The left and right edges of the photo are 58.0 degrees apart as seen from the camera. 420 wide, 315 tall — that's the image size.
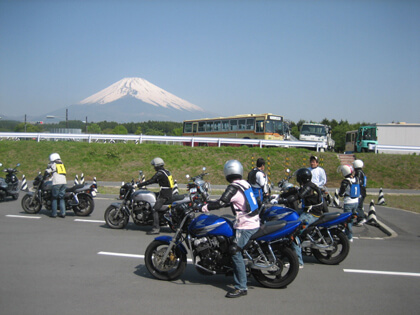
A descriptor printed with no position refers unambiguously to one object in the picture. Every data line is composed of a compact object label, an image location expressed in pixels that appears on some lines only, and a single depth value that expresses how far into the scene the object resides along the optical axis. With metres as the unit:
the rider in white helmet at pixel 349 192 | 8.21
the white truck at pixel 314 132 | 34.22
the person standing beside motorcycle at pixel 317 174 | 9.26
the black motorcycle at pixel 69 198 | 10.81
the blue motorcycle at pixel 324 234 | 6.44
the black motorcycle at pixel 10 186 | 13.35
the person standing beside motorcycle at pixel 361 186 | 9.84
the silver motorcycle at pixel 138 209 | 8.46
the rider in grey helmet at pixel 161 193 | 8.72
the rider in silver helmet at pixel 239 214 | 5.01
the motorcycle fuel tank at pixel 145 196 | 9.04
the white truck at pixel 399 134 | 34.47
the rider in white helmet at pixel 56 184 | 10.45
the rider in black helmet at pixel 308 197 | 6.62
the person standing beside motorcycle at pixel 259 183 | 8.98
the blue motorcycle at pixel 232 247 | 5.21
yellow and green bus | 30.73
